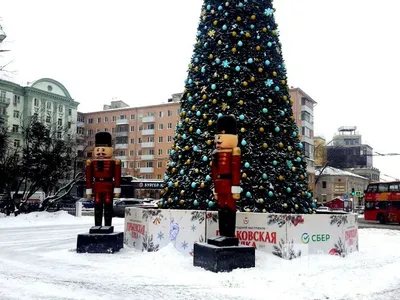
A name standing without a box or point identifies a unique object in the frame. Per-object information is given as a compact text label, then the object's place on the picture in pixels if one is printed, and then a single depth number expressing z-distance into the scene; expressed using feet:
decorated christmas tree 32.07
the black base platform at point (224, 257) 24.73
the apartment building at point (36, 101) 187.73
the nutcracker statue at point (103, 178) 33.32
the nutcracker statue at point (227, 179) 26.12
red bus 94.58
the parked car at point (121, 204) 100.89
